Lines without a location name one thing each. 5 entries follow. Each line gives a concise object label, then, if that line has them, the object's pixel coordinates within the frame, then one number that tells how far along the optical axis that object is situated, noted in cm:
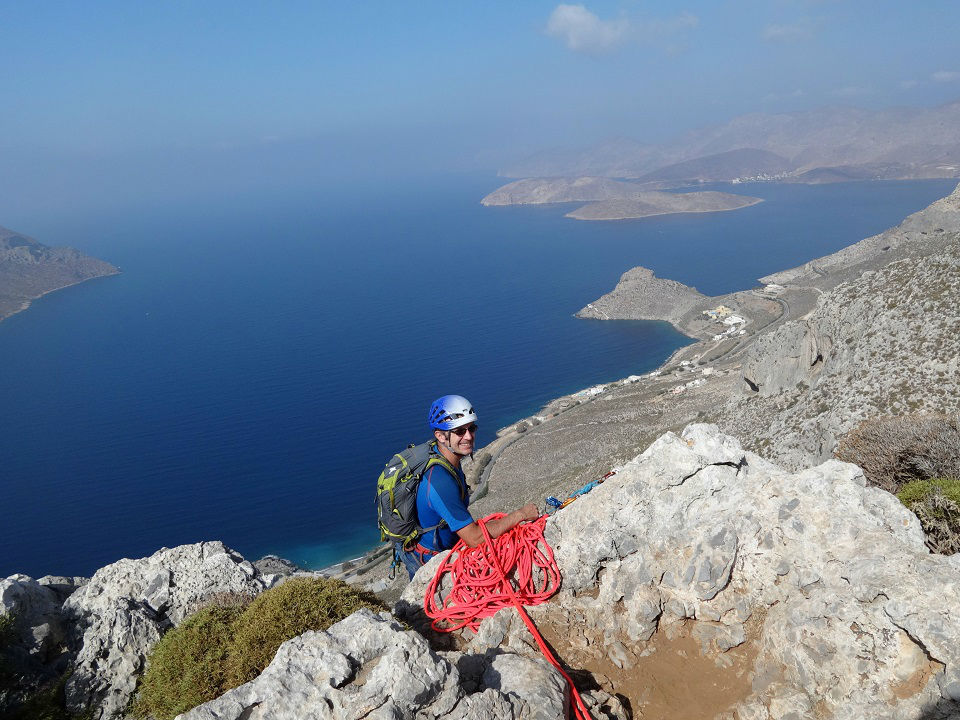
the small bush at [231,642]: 721
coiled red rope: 726
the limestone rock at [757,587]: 582
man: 716
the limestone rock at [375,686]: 527
